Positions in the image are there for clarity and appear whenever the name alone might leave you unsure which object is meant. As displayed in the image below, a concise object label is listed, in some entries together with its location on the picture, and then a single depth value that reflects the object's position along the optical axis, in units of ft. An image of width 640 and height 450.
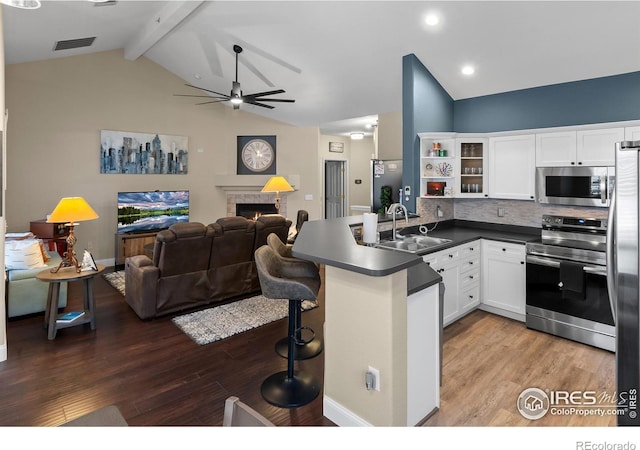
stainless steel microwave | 11.68
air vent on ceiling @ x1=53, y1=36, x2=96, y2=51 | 17.52
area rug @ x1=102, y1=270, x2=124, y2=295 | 16.98
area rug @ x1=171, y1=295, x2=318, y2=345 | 11.78
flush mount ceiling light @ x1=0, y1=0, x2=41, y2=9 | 7.08
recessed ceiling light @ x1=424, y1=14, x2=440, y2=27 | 11.89
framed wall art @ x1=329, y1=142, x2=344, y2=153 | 32.28
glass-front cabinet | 14.52
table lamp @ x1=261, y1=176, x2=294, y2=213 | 24.58
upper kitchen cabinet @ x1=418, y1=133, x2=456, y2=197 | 14.73
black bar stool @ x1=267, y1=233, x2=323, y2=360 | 9.36
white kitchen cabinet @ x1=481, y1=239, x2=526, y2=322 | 12.53
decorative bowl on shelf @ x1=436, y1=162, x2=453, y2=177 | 14.79
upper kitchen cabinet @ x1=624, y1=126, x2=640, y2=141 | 11.07
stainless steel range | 10.62
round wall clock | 27.17
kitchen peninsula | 6.45
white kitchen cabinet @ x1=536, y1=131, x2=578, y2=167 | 12.33
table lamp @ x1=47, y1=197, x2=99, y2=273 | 11.16
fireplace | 27.17
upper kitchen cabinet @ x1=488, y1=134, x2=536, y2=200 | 13.33
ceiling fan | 16.99
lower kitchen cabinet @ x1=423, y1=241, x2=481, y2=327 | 11.68
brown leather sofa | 12.76
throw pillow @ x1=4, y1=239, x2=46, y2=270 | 12.96
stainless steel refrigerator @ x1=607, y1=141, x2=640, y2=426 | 4.72
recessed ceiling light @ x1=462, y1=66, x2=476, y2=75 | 13.89
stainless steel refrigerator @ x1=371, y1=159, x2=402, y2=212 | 21.74
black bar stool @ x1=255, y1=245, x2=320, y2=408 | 7.93
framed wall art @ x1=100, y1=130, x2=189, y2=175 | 21.47
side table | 11.40
